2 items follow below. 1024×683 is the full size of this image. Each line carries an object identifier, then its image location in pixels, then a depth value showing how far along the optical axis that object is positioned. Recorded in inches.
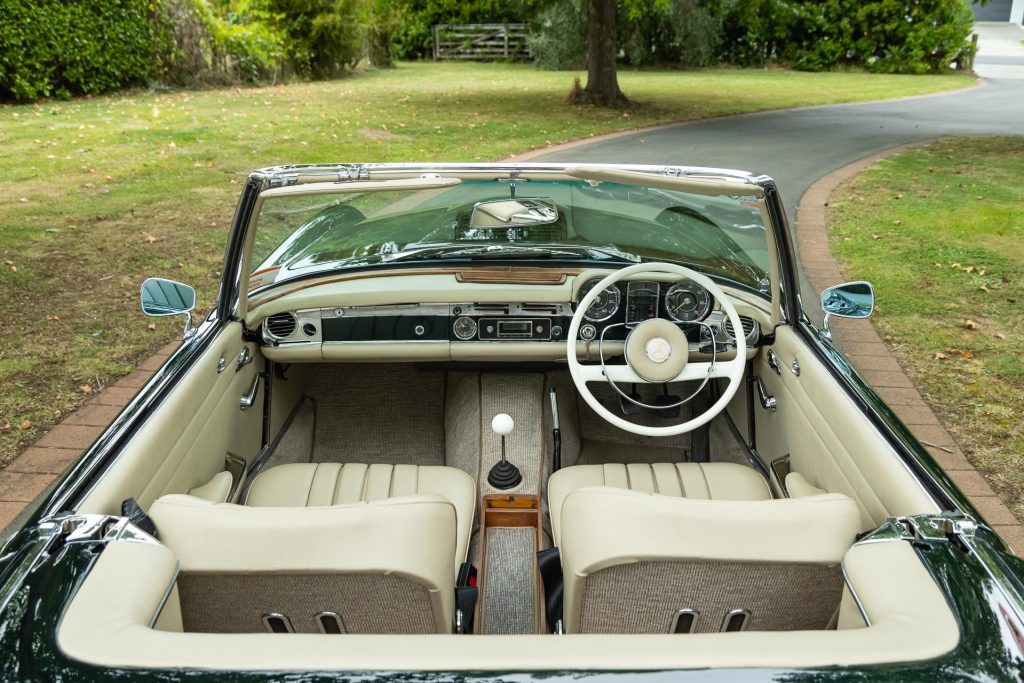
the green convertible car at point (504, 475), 53.9
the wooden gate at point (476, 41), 1112.2
